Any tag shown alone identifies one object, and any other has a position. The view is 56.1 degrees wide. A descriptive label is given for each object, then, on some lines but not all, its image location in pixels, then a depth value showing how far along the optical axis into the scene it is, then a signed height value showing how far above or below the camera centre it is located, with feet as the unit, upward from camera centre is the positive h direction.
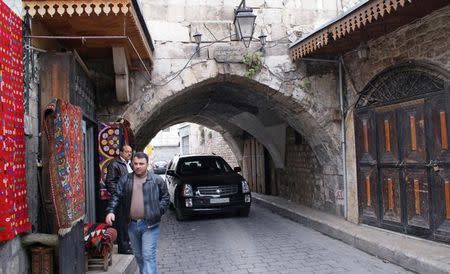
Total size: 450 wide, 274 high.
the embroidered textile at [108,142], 21.57 +0.83
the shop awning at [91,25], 14.71 +5.39
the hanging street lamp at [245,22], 24.57 +7.76
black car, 30.58 -2.81
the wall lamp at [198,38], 26.11 +7.25
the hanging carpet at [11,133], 11.03 +0.79
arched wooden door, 19.04 -0.12
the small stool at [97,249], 15.71 -3.38
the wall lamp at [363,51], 23.91 +5.60
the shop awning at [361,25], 17.97 +6.15
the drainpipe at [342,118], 26.86 +2.08
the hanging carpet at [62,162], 12.55 -0.06
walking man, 13.94 -1.63
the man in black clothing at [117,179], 17.54 -0.90
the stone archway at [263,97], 25.64 +3.86
